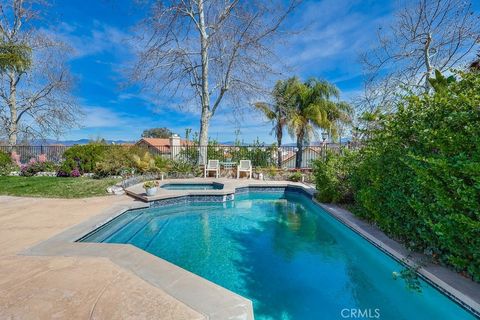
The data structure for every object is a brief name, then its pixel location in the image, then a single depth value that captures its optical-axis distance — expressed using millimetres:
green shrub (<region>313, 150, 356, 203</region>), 5977
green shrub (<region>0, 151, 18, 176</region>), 11108
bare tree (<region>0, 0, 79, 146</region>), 14404
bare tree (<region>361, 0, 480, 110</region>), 8711
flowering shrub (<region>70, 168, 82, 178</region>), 10213
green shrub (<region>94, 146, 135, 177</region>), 9773
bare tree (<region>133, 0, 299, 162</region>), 11633
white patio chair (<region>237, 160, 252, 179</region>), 11566
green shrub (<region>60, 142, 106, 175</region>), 10602
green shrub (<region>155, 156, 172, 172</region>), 10911
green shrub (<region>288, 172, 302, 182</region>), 10891
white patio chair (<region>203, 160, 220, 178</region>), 11616
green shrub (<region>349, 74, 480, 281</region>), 2281
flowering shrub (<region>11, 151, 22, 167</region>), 12000
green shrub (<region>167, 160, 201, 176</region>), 11102
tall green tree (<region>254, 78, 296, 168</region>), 13719
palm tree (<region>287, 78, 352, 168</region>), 13825
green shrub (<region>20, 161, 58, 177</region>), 10772
